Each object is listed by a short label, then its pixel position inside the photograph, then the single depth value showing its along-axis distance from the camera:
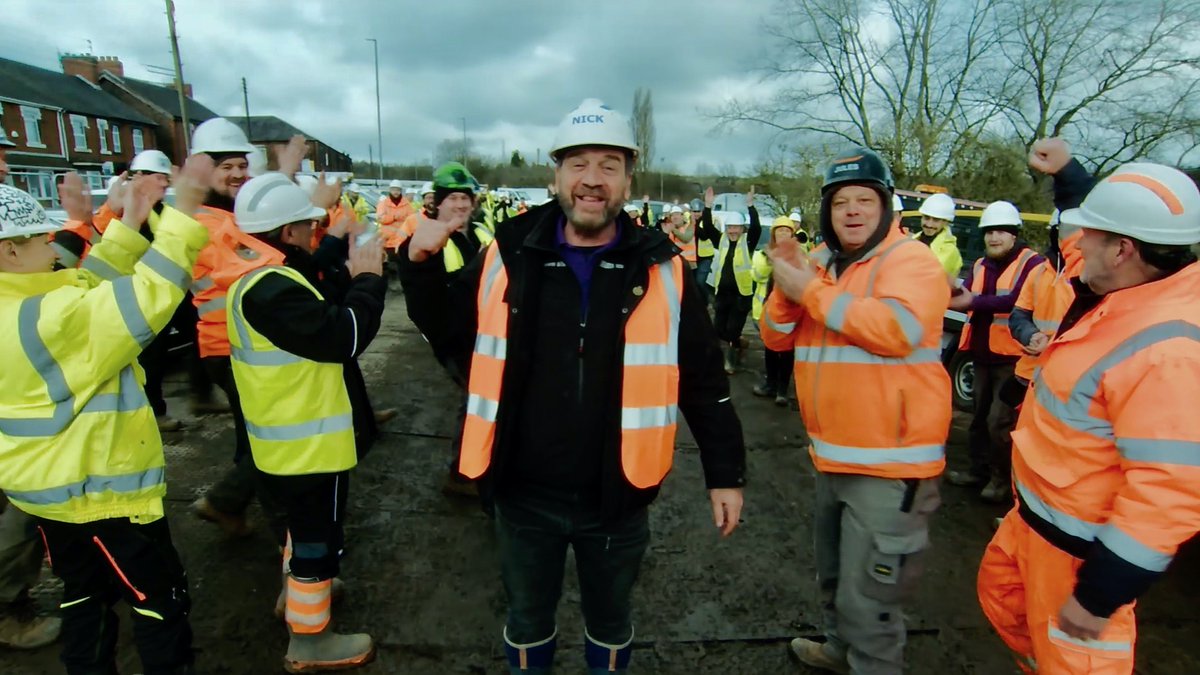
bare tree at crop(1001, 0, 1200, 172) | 16.23
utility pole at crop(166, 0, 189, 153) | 22.20
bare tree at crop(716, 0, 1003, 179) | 17.80
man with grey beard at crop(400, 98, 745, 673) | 1.92
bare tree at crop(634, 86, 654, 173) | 54.75
